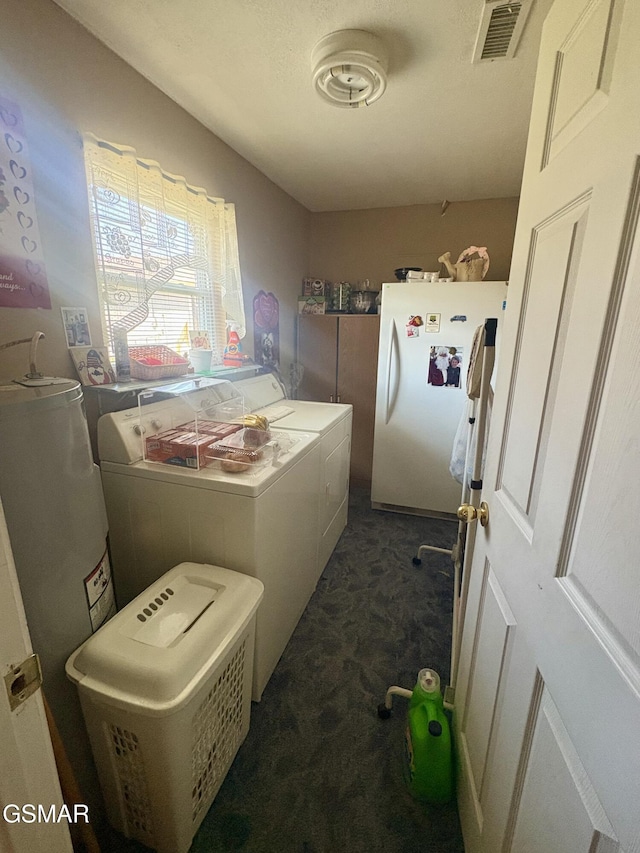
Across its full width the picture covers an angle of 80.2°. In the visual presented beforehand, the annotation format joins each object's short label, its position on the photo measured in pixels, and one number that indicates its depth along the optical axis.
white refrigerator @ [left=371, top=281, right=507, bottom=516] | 2.68
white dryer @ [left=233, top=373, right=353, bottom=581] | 2.09
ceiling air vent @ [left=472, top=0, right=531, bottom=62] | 1.28
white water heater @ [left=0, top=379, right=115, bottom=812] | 0.84
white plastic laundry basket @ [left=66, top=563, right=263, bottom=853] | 0.91
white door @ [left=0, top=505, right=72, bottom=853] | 0.51
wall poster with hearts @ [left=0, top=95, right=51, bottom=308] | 1.18
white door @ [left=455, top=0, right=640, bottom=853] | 0.47
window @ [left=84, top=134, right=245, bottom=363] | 1.56
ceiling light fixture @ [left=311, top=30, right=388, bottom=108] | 1.43
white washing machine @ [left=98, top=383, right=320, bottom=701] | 1.35
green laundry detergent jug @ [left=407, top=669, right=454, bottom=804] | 1.17
